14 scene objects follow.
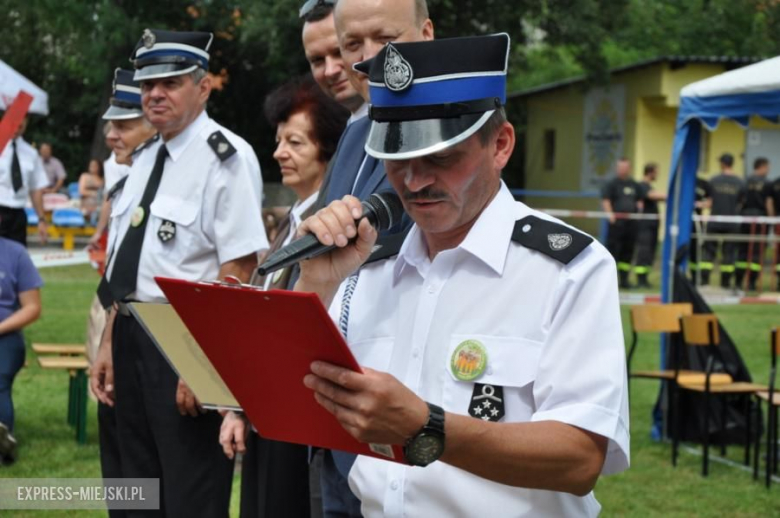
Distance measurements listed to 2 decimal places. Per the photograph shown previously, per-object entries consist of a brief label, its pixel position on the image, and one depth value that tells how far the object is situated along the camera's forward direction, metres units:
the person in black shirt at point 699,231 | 18.30
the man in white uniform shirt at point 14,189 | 10.60
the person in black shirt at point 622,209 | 19.58
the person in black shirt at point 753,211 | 19.27
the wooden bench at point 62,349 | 8.86
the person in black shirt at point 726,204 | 19.42
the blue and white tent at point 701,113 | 7.62
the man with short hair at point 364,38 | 3.09
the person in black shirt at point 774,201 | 19.80
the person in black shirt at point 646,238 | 19.58
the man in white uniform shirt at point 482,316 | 2.08
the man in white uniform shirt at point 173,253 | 4.40
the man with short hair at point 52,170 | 25.55
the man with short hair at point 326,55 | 3.60
